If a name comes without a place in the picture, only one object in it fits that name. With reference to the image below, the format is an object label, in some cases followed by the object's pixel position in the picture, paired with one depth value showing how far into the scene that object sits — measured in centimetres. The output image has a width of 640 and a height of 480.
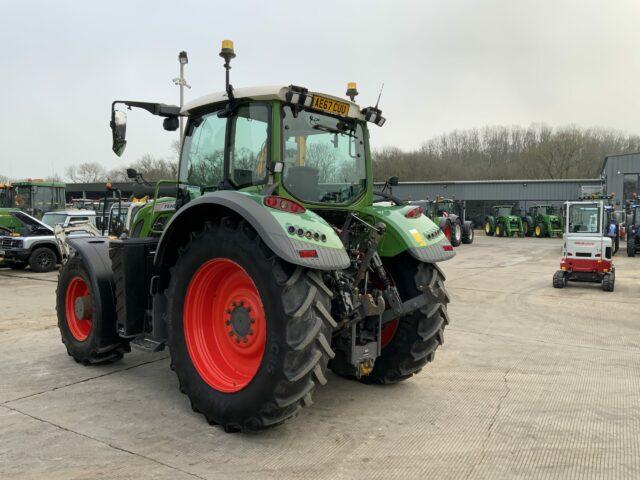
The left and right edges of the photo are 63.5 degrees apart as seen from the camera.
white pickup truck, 1297
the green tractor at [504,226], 3300
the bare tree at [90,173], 7312
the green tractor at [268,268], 327
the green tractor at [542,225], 3238
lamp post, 1297
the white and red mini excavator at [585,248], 1112
